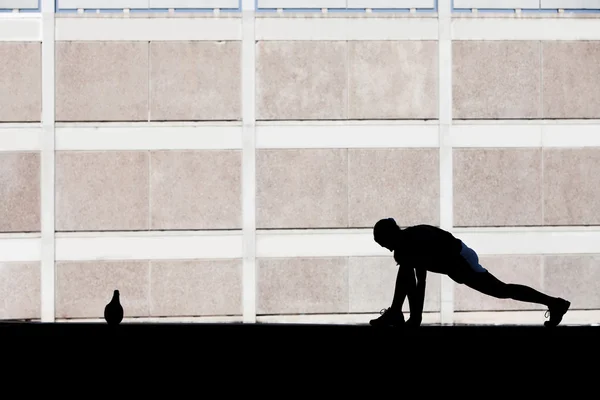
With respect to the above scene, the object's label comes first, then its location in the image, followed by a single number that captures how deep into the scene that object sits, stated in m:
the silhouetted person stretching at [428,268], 13.55
